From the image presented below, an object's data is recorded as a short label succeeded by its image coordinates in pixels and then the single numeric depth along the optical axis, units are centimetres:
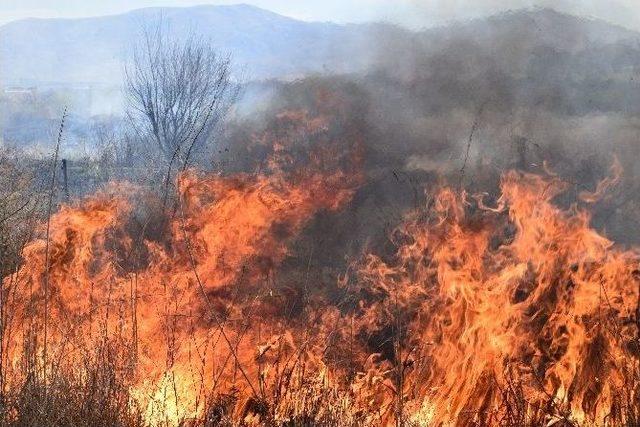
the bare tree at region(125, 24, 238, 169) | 4794
